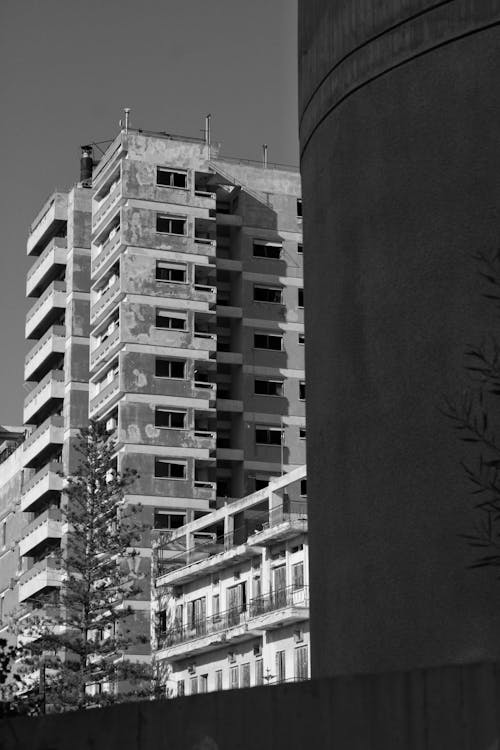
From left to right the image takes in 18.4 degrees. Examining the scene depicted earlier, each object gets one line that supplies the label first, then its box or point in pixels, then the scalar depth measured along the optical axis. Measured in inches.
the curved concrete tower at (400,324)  467.2
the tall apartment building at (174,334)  2418.8
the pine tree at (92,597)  1911.9
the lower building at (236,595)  1883.6
